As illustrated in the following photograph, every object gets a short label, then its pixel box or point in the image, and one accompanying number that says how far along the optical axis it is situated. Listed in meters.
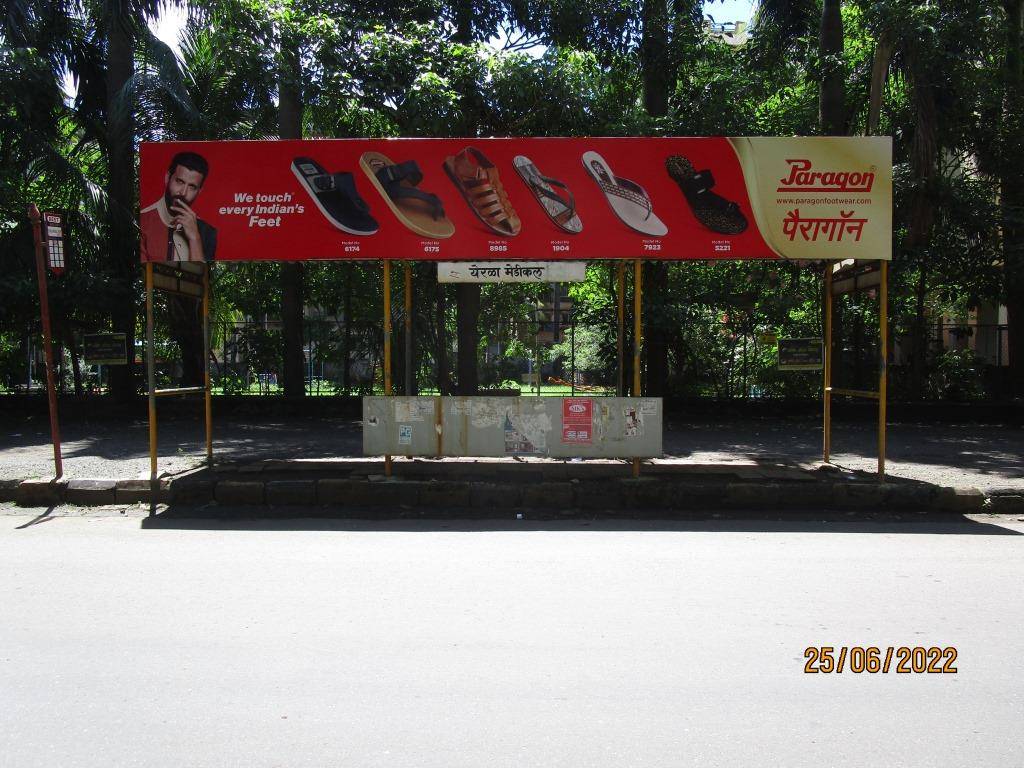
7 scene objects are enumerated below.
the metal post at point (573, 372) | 13.49
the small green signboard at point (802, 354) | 10.60
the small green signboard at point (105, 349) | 13.34
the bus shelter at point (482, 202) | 8.43
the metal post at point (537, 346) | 11.97
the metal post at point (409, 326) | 8.82
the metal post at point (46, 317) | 8.31
